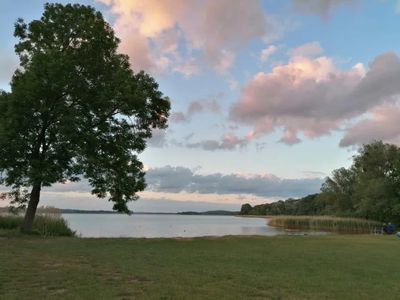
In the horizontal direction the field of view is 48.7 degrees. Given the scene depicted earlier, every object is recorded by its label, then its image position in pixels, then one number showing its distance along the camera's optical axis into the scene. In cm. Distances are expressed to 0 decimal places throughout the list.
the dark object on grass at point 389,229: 3856
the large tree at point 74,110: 2045
